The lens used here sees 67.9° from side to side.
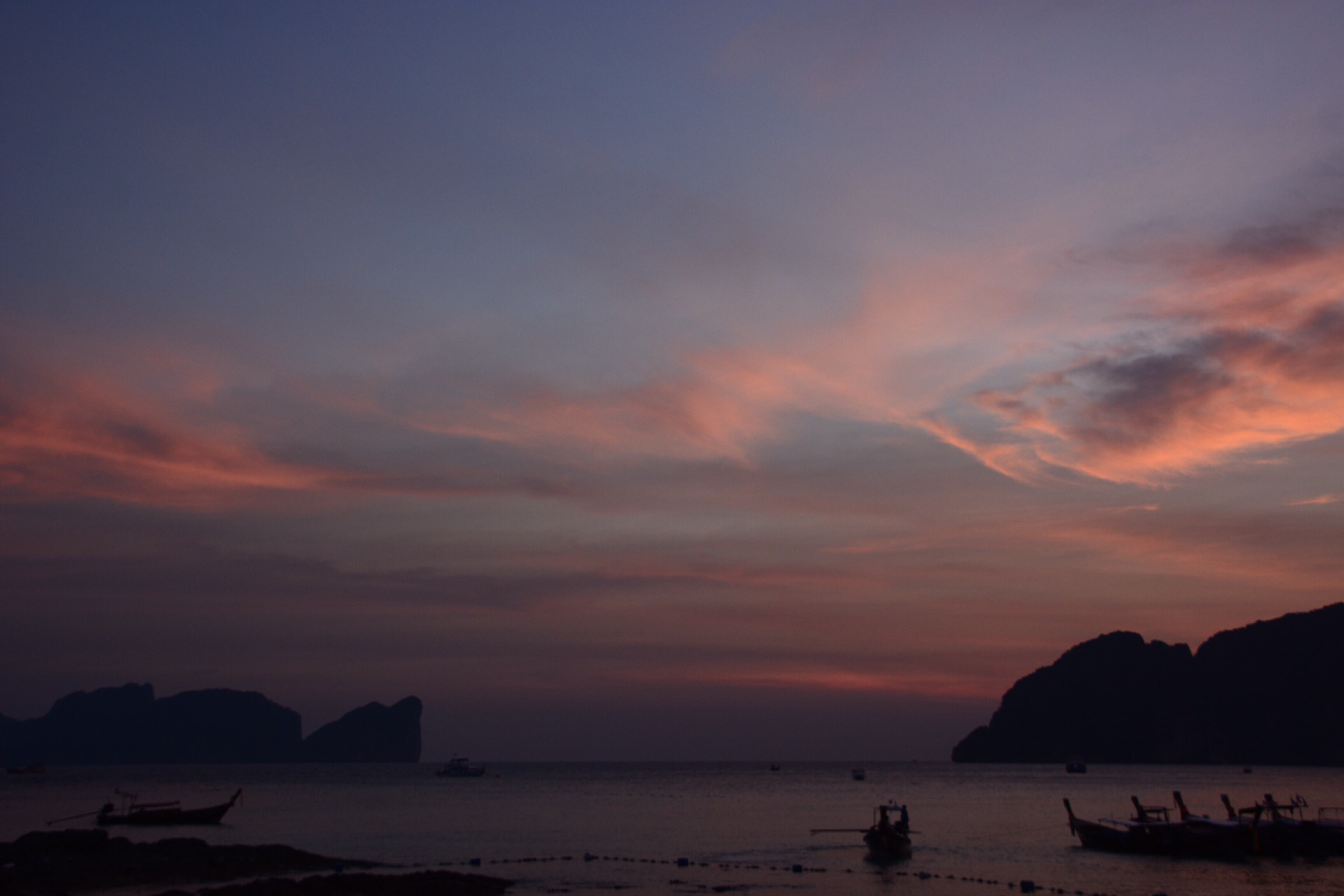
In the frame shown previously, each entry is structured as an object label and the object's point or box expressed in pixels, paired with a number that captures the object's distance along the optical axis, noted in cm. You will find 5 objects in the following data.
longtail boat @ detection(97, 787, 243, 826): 7700
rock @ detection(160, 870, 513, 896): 3591
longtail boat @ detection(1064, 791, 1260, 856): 5344
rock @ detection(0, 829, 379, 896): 3850
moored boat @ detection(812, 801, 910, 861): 5366
